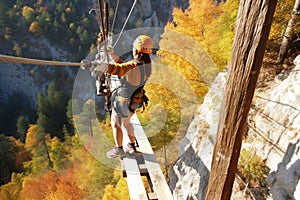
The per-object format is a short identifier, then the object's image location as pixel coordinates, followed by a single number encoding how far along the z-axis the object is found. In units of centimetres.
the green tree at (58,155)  2795
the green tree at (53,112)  3525
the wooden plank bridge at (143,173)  337
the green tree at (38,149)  2821
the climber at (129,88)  280
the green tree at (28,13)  5603
